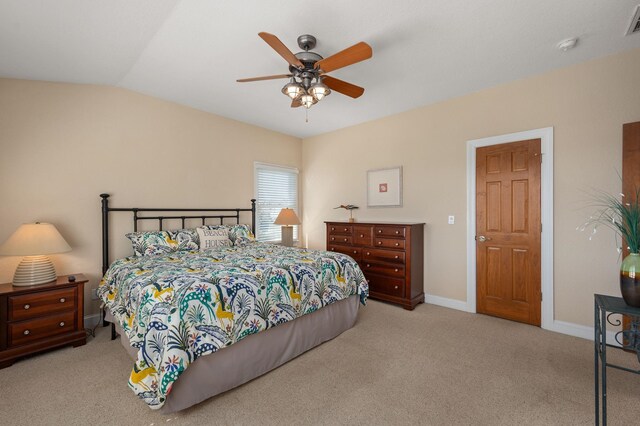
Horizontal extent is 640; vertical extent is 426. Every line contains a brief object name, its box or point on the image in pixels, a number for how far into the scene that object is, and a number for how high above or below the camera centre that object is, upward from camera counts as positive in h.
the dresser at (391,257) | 3.77 -0.65
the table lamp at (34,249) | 2.54 -0.33
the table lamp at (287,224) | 4.80 -0.20
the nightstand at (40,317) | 2.43 -0.95
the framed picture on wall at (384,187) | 4.37 +0.37
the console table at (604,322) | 1.59 -0.69
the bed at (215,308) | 1.79 -0.75
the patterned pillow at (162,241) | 3.24 -0.35
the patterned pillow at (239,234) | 3.93 -0.33
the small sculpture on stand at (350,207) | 4.81 +0.06
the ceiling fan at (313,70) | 2.09 +1.14
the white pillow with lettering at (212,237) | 3.66 -0.34
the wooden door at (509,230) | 3.19 -0.24
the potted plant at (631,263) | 1.67 -0.32
